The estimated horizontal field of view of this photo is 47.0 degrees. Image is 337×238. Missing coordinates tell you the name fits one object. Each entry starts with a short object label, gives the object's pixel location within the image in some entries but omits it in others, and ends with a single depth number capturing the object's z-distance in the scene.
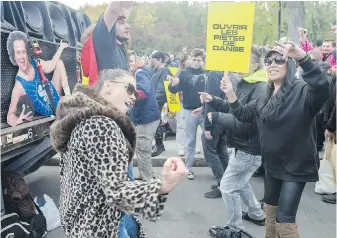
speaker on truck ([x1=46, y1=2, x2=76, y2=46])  5.17
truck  3.37
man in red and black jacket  3.21
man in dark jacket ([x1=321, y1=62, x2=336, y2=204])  4.84
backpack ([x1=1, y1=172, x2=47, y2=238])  3.36
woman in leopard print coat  1.56
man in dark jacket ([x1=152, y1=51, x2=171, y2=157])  7.03
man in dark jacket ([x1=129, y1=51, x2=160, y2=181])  5.00
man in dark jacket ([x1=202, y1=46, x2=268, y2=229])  3.62
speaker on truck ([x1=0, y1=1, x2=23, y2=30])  3.66
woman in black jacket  2.75
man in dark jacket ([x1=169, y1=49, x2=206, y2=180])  5.90
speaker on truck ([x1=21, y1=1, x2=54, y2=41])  4.25
